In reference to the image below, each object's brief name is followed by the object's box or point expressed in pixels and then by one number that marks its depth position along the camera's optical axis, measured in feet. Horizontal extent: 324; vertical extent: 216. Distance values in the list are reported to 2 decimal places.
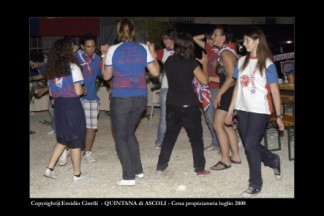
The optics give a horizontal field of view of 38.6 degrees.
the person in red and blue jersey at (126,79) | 17.10
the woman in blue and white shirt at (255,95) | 15.81
